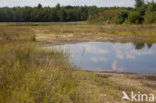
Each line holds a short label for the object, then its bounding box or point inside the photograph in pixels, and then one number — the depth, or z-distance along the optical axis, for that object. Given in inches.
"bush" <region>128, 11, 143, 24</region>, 1612.9
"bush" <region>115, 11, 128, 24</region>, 1714.4
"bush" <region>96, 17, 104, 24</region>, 2006.9
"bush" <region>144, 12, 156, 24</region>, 1530.5
